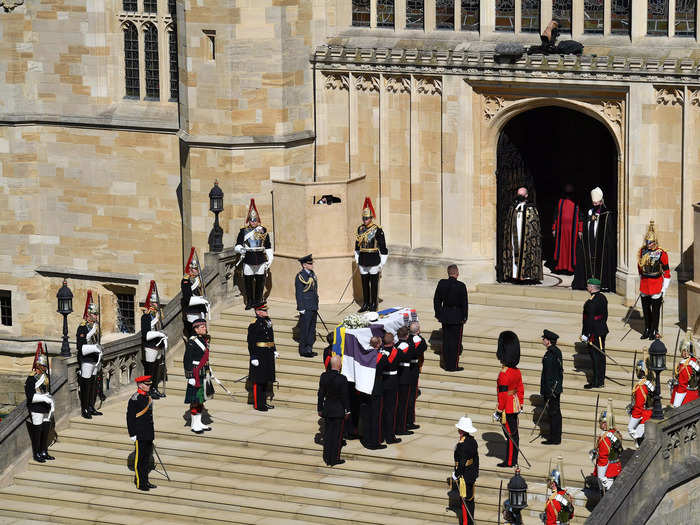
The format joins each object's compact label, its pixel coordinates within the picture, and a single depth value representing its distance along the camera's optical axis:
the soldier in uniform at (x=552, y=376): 35.41
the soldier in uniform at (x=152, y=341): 39.22
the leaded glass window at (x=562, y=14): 42.09
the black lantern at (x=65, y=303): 39.59
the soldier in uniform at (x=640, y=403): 34.47
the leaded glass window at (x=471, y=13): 42.97
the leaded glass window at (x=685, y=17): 40.66
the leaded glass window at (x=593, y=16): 41.72
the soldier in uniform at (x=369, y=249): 40.78
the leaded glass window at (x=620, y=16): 41.38
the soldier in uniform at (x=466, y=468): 33.28
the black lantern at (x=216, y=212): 42.84
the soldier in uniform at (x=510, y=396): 34.91
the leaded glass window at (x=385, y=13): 43.94
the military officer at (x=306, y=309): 39.56
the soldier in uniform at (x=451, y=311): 38.41
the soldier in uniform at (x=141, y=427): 35.78
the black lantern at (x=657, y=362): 33.00
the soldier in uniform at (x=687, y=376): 35.28
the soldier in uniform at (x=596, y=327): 37.16
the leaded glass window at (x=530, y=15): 42.44
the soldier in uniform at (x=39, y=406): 37.22
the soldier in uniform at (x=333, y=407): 35.38
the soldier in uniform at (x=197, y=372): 37.03
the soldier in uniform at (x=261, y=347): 37.94
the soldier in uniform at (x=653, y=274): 38.59
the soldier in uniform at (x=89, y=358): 38.19
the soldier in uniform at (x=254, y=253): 41.41
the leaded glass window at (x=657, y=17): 40.91
